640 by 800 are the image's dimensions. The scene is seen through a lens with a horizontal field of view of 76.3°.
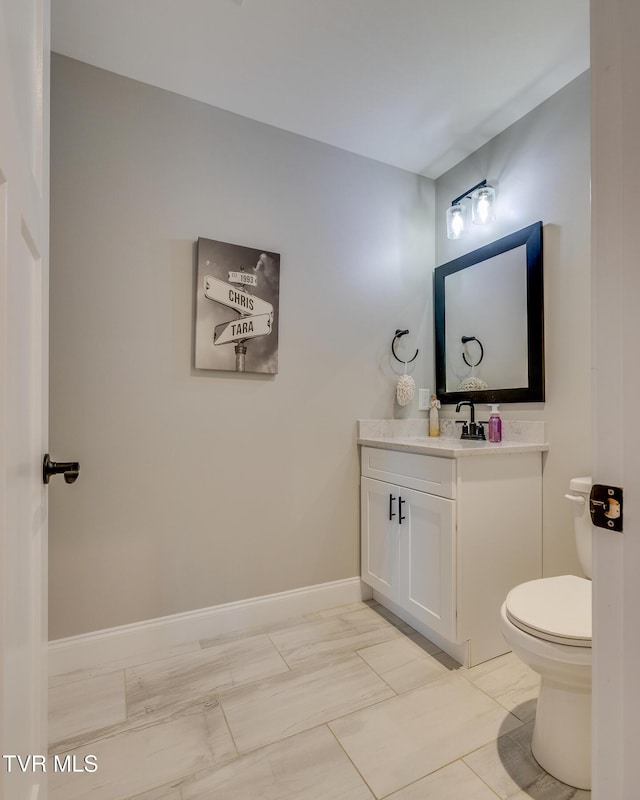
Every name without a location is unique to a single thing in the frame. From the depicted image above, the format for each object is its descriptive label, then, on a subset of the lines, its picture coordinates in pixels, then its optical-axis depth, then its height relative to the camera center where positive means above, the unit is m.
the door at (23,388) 0.51 +0.02
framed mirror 1.96 +0.42
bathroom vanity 1.66 -0.59
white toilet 1.11 -0.75
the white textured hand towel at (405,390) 2.38 +0.06
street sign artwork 1.92 +0.45
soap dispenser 2.04 -0.14
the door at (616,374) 0.59 +0.04
